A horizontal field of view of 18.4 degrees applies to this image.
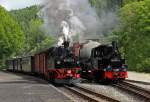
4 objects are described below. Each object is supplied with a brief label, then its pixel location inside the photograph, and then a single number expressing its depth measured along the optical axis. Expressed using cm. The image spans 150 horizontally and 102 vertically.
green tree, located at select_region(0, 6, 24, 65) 8650
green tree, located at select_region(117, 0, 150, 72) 4703
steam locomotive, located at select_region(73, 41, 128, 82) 2897
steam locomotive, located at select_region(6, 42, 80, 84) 2792
